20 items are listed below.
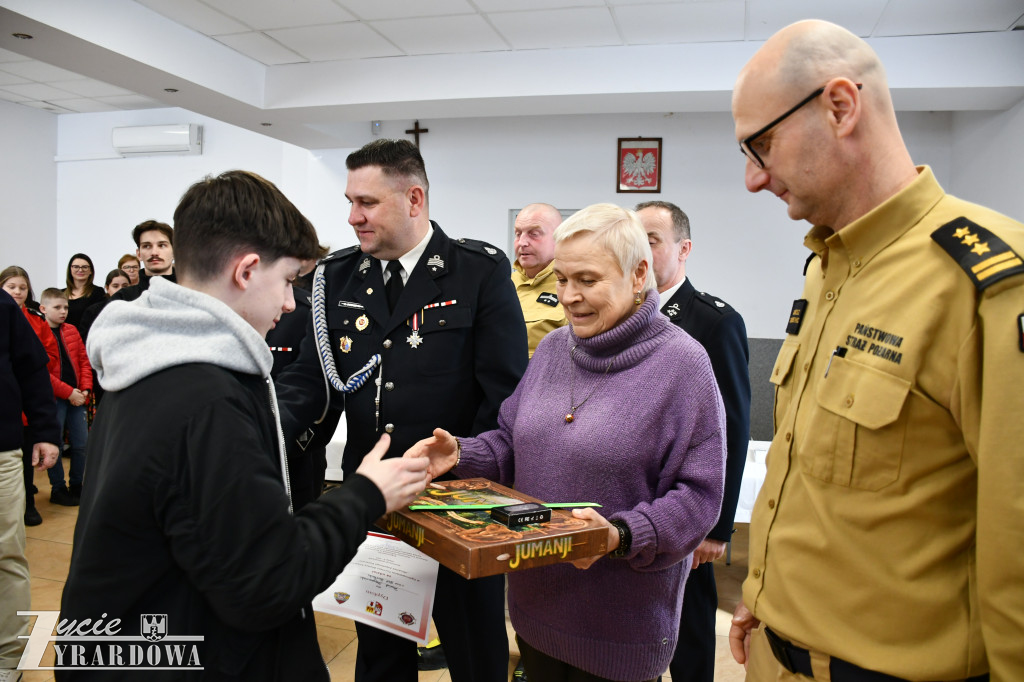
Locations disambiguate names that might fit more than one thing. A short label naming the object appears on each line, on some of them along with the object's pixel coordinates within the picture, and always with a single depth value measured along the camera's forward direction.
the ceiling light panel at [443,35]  5.06
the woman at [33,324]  4.73
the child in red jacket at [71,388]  5.25
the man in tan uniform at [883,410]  0.88
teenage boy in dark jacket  0.99
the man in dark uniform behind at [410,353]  2.01
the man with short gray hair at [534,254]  3.57
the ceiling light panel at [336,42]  5.29
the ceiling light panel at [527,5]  4.64
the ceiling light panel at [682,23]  4.68
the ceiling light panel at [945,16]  4.49
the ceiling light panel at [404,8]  4.75
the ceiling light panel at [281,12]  4.82
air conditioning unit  8.06
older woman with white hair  1.48
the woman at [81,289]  6.28
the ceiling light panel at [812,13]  4.55
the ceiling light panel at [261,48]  5.48
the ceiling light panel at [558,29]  4.86
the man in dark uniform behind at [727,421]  2.37
